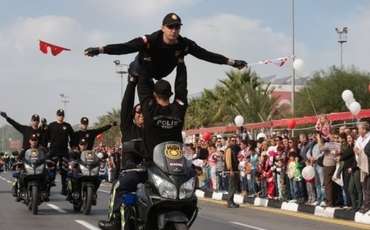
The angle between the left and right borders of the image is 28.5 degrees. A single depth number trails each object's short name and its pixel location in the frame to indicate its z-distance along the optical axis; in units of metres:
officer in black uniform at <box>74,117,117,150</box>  14.73
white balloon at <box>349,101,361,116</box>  18.03
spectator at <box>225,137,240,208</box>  18.48
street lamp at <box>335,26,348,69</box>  61.11
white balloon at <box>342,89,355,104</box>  18.31
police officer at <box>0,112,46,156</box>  15.12
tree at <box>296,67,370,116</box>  52.09
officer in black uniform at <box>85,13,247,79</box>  7.48
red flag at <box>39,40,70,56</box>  10.02
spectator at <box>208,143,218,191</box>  23.88
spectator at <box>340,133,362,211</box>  15.41
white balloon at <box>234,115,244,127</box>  27.12
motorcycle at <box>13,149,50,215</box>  13.90
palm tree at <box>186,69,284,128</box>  50.06
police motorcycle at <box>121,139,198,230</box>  6.82
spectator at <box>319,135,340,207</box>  16.41
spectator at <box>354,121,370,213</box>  14.68
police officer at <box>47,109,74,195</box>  14.86
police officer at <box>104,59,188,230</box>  7.25
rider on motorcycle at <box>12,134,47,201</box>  14.27
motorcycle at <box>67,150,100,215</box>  13.75
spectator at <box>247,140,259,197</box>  20.75
